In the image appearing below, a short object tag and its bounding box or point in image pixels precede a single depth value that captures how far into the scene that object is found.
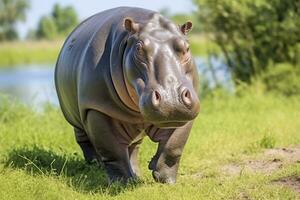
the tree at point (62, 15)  116.20
